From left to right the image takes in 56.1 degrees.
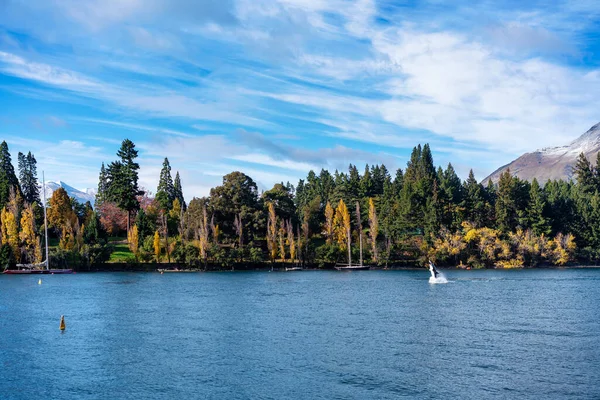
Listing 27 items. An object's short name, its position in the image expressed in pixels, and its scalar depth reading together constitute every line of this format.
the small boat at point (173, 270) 125.71
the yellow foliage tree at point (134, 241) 128.50
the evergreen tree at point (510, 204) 141.88
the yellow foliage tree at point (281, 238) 136.25
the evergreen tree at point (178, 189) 188.38
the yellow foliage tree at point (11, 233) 123.94
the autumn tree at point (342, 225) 144.38
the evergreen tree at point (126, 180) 146.25
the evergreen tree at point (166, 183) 184.57
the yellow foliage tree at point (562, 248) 135.25
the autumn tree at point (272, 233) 135.62
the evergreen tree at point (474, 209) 146.38
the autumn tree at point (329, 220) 148.38
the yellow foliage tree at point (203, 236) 128.62
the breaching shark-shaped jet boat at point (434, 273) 94.22
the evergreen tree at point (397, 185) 162.62
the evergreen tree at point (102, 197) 187.07
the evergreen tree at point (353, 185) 167.77
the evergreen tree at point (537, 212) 139.50
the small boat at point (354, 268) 133.00
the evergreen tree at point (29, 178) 171.50
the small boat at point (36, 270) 117.68
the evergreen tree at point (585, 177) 166.38
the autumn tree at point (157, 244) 128.91
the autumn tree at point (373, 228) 138.75
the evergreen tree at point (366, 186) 175.00
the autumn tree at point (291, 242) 136.45
